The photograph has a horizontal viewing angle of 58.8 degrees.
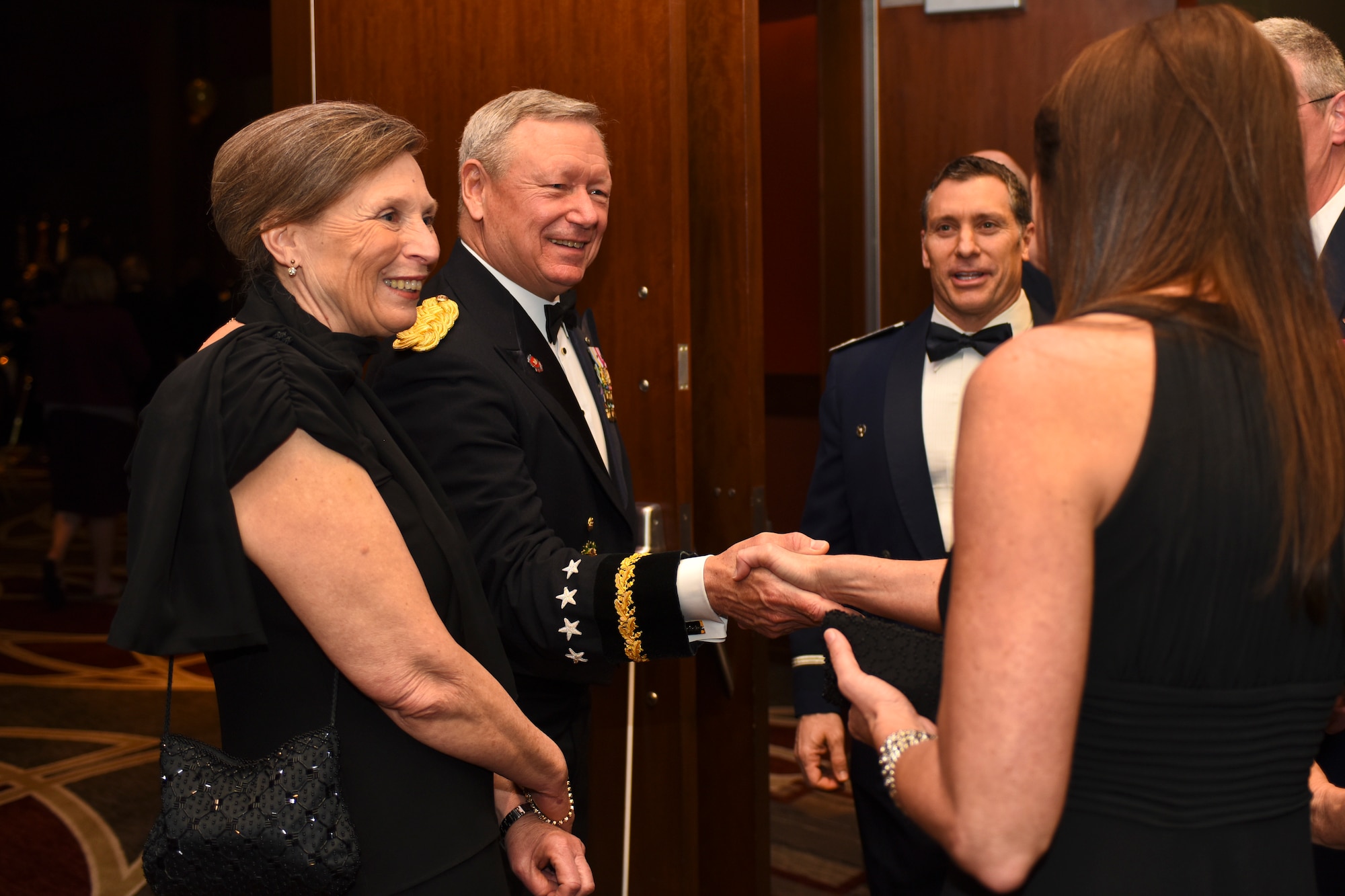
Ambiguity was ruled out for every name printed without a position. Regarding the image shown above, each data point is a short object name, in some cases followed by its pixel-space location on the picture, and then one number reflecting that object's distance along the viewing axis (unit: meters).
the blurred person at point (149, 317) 9.71
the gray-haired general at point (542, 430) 1.98
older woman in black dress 1.36
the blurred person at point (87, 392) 6.44
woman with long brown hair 1.01
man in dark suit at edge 2.12
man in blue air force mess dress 2.43
